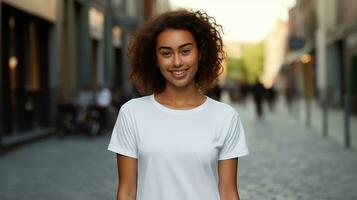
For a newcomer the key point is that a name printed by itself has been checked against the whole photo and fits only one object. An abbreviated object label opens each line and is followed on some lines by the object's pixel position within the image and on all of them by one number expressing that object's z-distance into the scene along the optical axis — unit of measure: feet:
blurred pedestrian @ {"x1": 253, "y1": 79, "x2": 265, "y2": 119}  90.48
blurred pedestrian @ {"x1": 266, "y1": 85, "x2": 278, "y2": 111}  113.09
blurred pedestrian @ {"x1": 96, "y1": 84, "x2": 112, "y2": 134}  57.98
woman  7.79
